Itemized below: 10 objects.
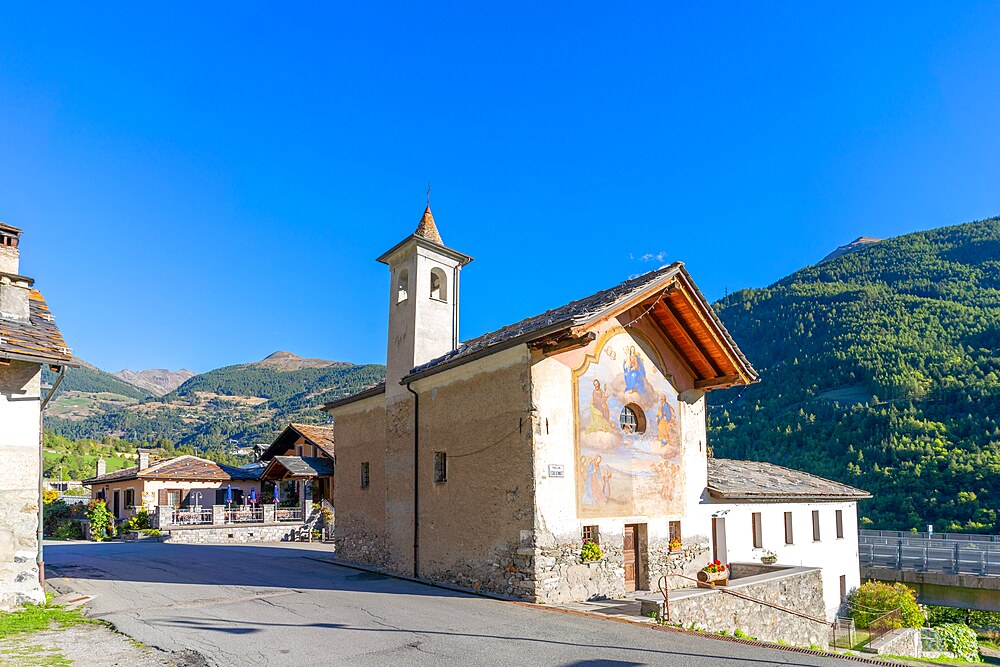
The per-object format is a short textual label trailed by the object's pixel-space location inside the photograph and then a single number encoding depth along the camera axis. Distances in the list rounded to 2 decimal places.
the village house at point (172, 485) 39.53
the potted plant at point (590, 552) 15.07
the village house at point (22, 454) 12.38
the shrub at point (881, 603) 24.42
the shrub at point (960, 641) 22.20
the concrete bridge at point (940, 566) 26.06
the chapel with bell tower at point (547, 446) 14.78
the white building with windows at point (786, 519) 21.38
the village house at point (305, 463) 40.62
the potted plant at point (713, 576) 15.81
